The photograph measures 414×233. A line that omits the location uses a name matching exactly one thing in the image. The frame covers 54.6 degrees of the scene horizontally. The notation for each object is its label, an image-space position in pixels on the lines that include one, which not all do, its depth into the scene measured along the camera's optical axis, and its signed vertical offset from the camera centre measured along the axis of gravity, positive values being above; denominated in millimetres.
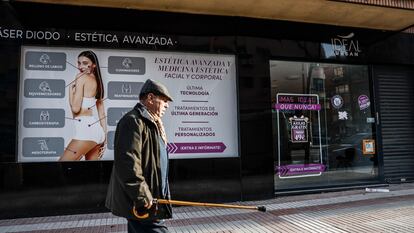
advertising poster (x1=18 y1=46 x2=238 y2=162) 7160 +786
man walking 2912 -169
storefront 7066 +816
